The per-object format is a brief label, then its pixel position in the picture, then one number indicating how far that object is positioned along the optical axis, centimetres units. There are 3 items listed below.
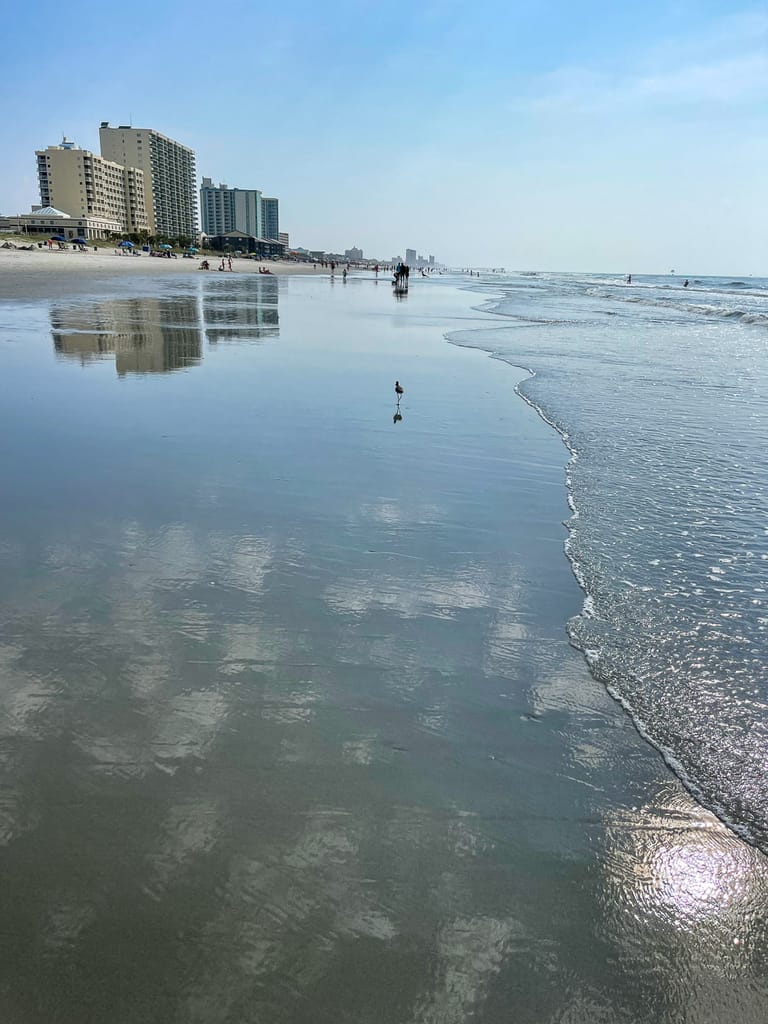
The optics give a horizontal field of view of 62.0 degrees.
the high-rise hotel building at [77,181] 14550
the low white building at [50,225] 11706
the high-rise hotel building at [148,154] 18138
